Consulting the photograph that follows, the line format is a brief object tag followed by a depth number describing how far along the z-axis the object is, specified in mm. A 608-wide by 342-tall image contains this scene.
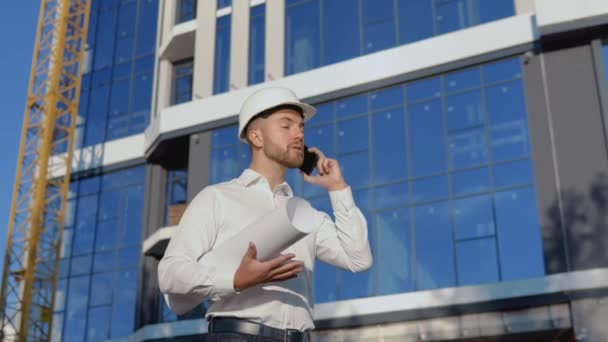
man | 3908
